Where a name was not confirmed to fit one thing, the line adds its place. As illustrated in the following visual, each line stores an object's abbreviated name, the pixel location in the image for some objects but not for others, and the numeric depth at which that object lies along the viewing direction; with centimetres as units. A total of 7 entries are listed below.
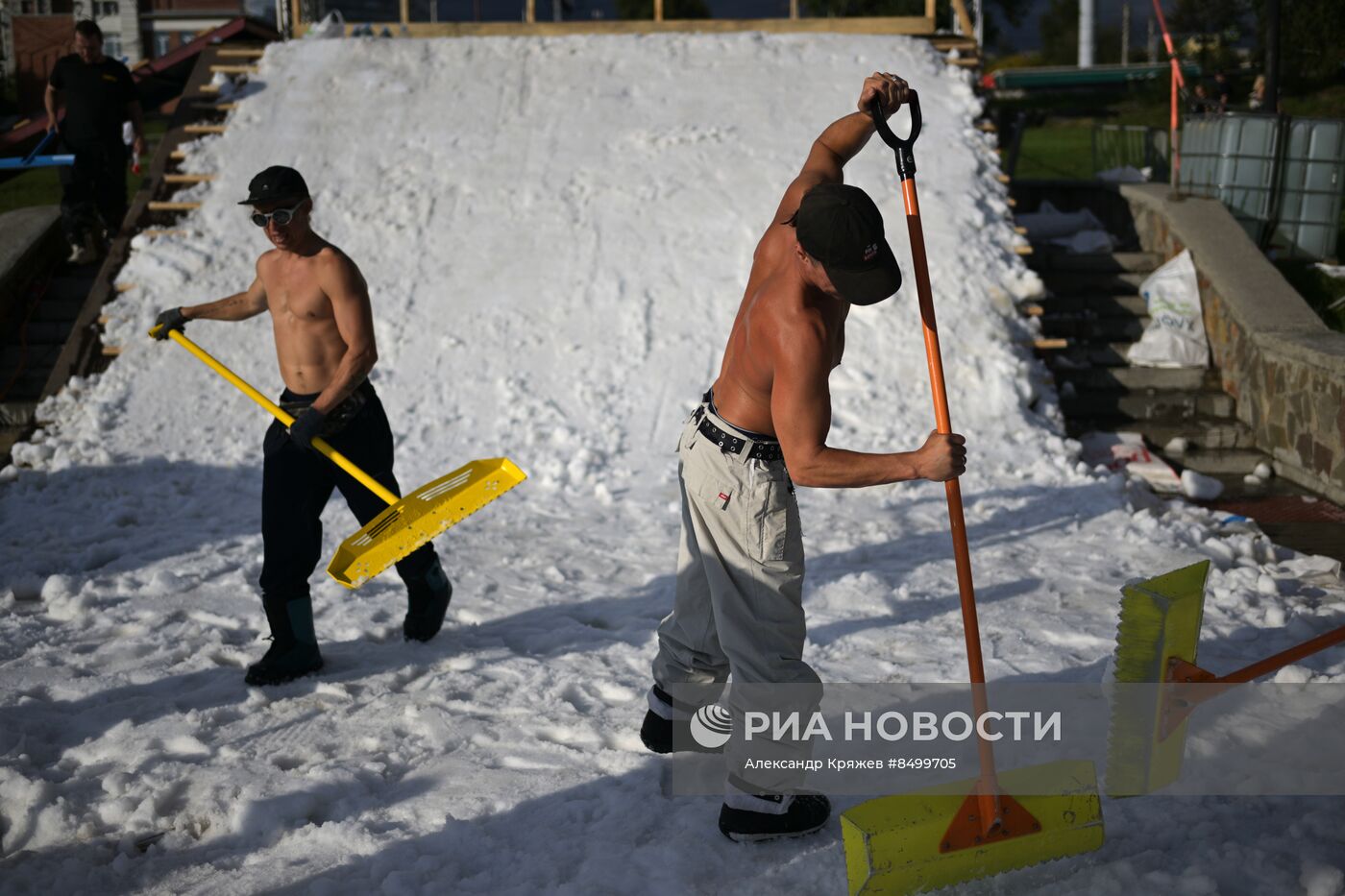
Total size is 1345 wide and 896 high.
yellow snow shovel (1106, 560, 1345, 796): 316
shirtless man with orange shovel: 291
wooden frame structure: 1129
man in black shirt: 942
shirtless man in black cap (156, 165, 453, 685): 438
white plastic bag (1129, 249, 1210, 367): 845
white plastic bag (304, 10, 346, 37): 1148
